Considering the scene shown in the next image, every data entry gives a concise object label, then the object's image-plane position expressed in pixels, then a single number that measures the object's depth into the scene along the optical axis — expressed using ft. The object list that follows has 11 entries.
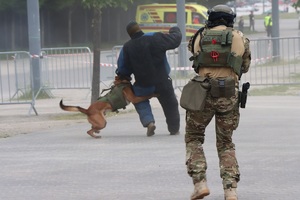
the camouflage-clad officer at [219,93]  26.11
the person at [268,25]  180.34
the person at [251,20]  214.20
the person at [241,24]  204.03
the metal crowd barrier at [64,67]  71.10
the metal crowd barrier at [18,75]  60.44
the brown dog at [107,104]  42.80
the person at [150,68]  41.55
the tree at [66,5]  158.20
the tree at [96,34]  56.65
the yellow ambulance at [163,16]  171.32
